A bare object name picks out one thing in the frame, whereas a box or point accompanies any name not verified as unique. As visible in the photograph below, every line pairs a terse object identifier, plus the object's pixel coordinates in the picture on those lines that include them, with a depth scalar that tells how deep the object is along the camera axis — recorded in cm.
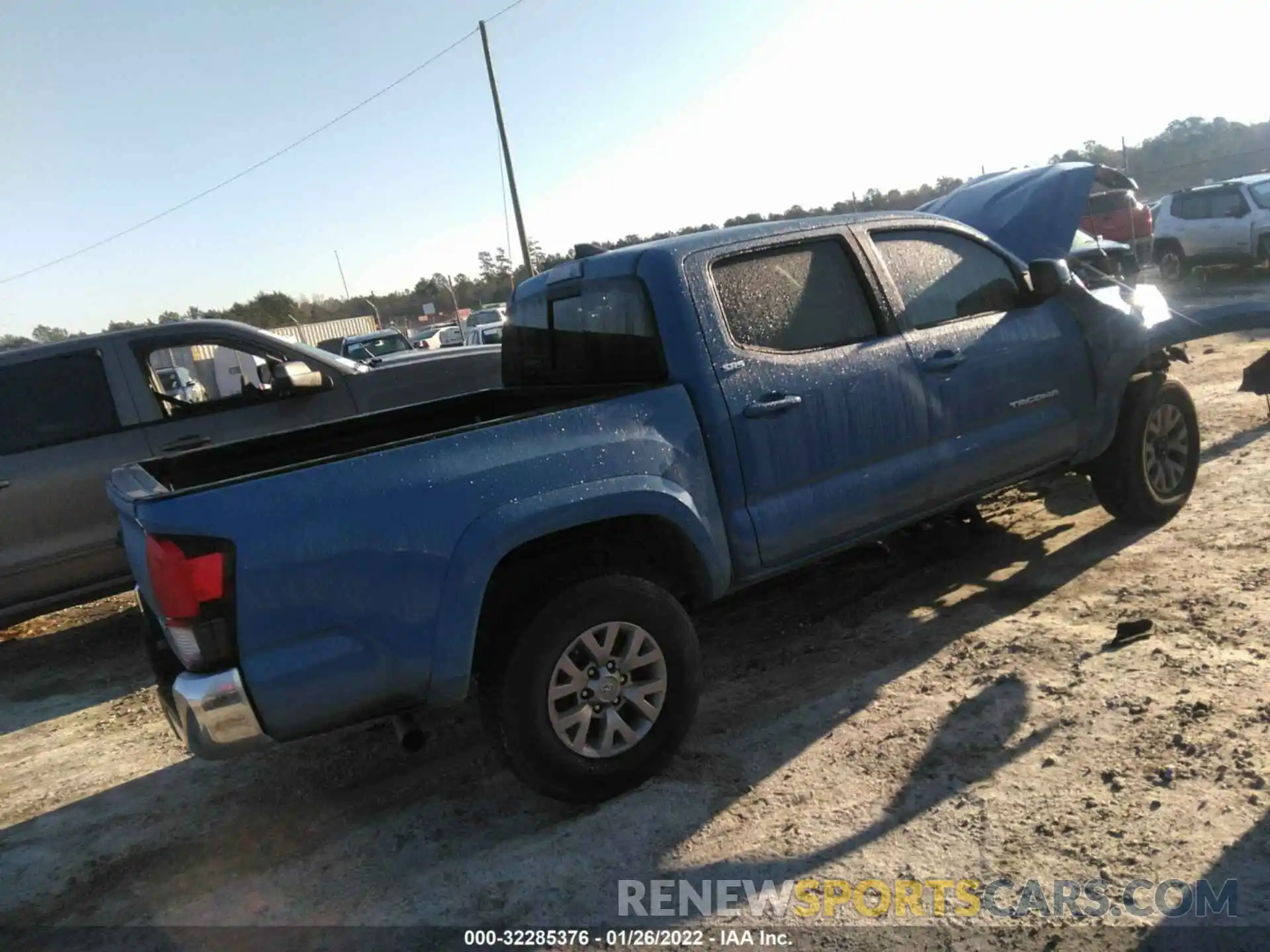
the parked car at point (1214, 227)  1530
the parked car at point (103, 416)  519
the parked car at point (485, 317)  2722
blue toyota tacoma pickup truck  261
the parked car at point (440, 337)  2690
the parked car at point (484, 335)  1864
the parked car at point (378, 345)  1579
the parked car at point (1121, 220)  1783
